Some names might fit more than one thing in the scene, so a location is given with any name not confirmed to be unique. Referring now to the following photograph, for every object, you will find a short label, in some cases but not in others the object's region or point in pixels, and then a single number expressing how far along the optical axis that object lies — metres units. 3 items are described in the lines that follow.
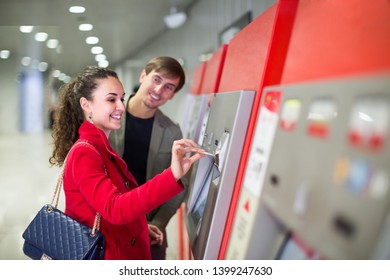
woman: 1.09
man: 1.33
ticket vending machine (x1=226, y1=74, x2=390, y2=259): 0.53
